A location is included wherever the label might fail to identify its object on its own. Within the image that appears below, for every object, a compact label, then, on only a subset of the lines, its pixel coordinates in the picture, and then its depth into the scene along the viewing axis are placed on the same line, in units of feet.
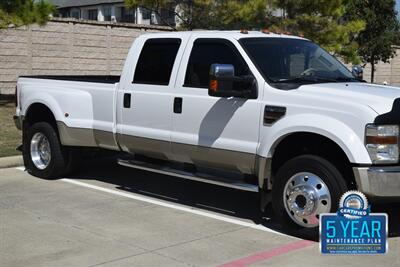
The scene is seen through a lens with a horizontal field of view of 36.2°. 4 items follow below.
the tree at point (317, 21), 56.03
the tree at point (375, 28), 76.54
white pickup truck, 17.67
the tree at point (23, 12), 44.75
